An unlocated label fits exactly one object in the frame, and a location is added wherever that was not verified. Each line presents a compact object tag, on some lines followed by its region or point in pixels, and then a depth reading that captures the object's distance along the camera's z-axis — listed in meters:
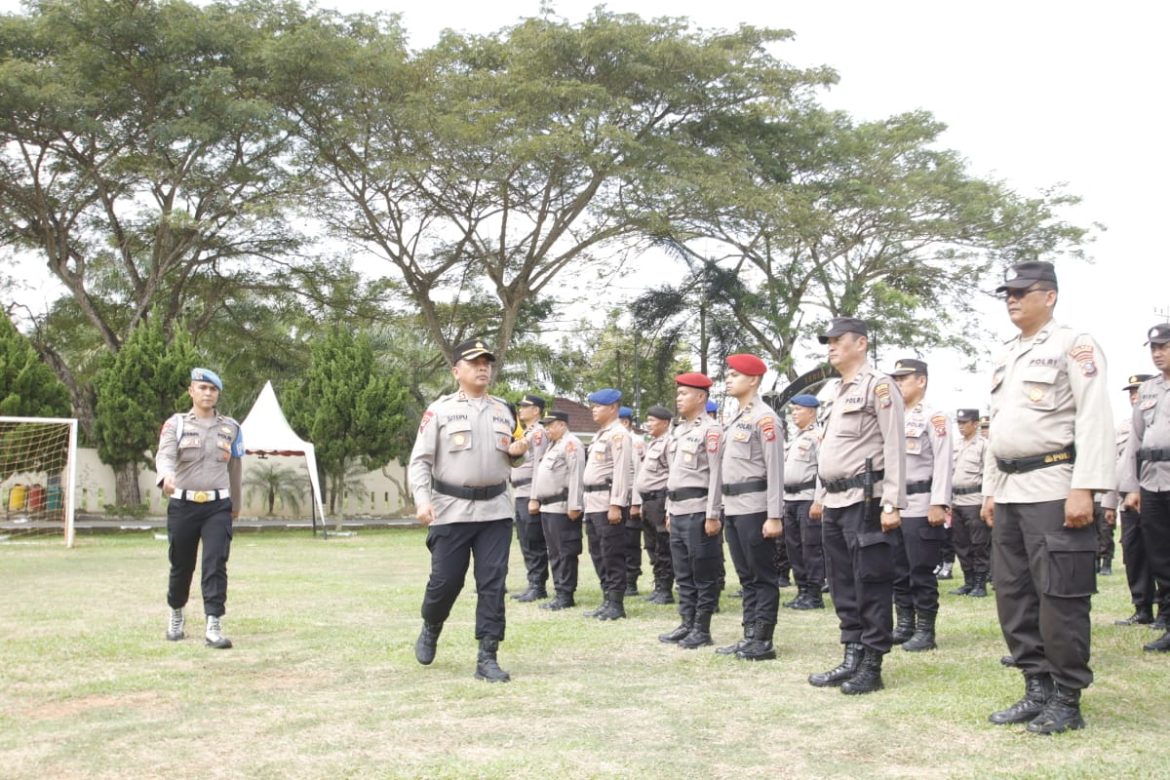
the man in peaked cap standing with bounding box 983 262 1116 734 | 4.48
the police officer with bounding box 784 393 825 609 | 9.31
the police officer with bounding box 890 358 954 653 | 6.86
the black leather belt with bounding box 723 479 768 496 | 6.64
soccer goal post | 19.95
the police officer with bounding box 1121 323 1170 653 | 6.57
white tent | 19.89
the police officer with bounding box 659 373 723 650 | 6.94
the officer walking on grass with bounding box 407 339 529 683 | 6.01
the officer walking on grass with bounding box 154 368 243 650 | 7.09
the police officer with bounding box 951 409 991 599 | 10.02
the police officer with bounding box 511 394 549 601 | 10.10
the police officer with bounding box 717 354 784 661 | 6.46
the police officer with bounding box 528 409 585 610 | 9.32
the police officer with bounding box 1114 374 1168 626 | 7.68
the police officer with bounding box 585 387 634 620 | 8.64
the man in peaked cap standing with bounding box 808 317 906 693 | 5.42
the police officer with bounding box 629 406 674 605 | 9.36
